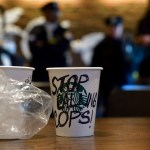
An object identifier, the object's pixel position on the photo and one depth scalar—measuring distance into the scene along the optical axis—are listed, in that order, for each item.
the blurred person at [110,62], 3.35
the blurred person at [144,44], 3.65
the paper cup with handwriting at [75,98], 0.65
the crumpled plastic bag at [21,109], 0.63
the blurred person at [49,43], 3.38
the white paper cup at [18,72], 0.66
